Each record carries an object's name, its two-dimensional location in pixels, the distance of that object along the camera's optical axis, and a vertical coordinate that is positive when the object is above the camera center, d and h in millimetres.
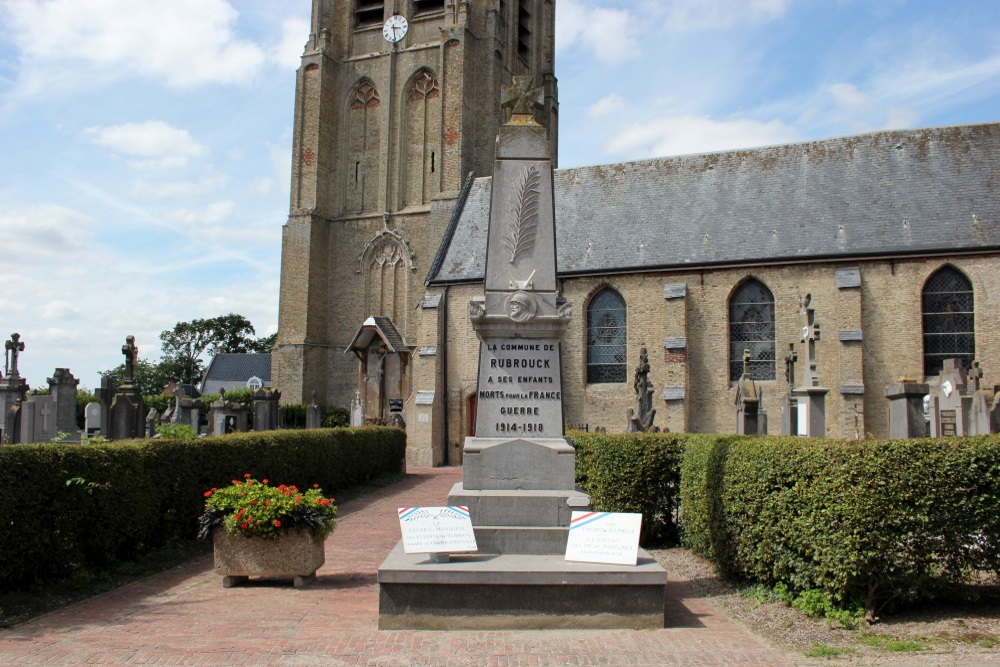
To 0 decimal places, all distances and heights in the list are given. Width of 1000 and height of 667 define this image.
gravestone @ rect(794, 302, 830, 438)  14109 +440
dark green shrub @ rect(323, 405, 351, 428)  34500 +84
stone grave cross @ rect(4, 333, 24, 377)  18812 +1628
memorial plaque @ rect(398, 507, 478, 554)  7156 -954
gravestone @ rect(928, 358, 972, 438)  15414 +299
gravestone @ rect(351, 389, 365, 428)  27438 +167
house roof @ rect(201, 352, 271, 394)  62688 +3652
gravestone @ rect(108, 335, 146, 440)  14797 +65
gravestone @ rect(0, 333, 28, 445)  16469 +500
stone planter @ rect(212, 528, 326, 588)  8578 -1401
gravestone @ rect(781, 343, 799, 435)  16005 +110
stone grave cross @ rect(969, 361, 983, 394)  18361 +979
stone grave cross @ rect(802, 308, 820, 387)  15094 +1414
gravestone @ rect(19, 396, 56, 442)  16719 -10
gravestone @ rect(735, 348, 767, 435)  15695 +88
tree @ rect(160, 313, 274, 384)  91500 +8615
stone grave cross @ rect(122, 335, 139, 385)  16156 +1240
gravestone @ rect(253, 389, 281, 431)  22469 +267
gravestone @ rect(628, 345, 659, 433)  18844 +409
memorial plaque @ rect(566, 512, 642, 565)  7082 -1015
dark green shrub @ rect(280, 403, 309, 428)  32469 +154
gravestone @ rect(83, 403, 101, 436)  22962 +16
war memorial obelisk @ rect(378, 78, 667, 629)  6793 -579
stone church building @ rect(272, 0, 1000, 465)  24516 +5685
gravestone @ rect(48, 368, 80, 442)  17547 +491
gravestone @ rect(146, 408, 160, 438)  26544 -236
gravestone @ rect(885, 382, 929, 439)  11758 +157
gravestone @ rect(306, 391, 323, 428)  24438 +87
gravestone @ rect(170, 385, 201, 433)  23219 +219
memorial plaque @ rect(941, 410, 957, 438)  16469 -57
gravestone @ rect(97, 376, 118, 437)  14891 +356
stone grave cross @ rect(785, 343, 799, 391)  19469 +1279
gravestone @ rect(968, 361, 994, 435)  14023 +138
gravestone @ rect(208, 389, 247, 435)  22547 +107
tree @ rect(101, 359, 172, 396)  85625 +4322
